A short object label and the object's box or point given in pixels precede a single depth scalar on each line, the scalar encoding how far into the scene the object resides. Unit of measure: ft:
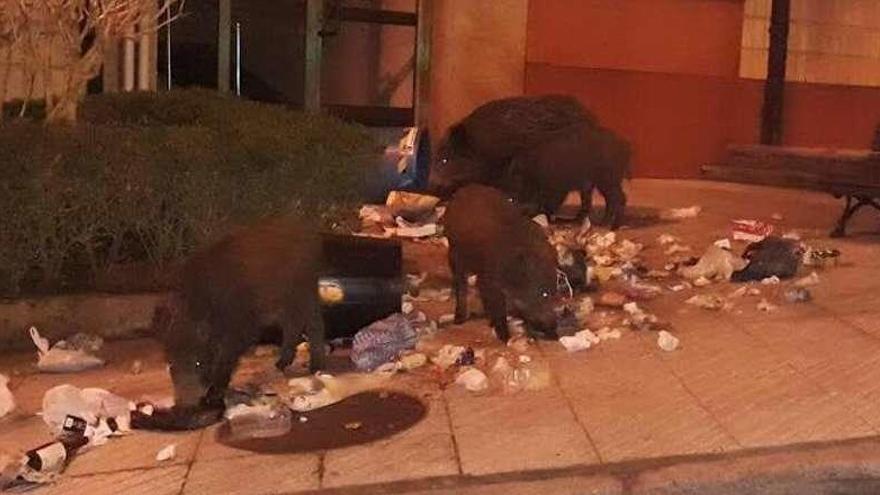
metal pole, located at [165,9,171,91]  43.06
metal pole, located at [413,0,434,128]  46.44
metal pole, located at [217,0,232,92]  44.01
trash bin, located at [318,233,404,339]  23.63
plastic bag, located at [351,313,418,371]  22.25
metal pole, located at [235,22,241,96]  45.37
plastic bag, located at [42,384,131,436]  19.06
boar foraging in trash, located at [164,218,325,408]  19.26
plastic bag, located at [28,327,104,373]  22.17
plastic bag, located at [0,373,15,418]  19.62
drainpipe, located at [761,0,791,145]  49.32
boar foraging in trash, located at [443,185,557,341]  22.71
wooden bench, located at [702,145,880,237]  43.45
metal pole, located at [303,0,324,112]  44.75
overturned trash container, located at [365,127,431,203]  39.09
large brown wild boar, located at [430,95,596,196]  37.96
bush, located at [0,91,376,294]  23.40
